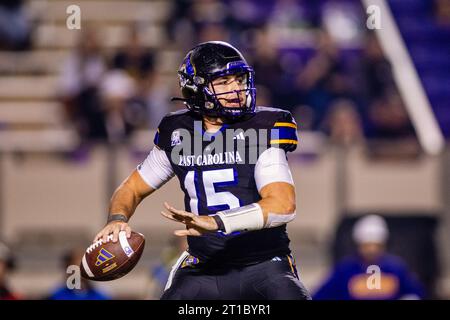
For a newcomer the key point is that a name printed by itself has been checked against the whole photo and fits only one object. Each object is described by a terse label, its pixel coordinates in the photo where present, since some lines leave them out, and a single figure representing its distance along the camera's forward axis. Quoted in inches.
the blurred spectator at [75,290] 352.8
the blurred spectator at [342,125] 471.8
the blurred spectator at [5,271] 321.4
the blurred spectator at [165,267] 395.5
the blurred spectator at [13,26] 529.0
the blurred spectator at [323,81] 483.5
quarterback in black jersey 229.5
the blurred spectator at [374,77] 499.5
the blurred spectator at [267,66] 479.8
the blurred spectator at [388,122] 482.6
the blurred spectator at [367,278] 382.3
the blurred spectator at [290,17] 552.7
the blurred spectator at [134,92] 472.1
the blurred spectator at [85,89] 471.8
